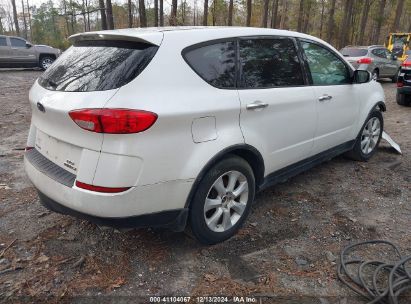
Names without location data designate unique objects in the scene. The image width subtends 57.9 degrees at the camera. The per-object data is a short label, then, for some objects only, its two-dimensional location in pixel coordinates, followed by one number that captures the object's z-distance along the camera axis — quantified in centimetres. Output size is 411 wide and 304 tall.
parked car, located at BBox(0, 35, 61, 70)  1658
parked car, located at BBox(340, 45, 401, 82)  1434
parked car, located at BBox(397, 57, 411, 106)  912
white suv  241
